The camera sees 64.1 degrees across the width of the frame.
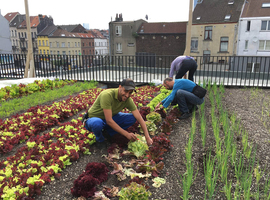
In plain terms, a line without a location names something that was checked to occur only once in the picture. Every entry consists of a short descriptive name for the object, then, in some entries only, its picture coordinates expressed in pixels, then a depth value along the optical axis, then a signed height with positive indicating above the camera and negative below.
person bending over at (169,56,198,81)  6.42 -0.22
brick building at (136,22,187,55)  37.08 +3.38
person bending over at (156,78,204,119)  4.88 -0.82
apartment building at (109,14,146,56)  39.91 +4.09
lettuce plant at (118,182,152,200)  2.28 -1.42
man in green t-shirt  3.22 -0.90
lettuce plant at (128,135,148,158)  3.26 -1.36
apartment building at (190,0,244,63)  30.80 +4.33
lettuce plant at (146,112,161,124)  4.45 -1.21
